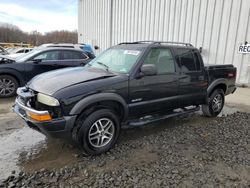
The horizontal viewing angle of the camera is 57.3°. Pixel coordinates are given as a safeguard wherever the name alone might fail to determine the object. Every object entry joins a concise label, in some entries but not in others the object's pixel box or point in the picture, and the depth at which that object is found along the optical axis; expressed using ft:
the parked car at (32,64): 22.66
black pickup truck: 10.47
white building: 31.07
